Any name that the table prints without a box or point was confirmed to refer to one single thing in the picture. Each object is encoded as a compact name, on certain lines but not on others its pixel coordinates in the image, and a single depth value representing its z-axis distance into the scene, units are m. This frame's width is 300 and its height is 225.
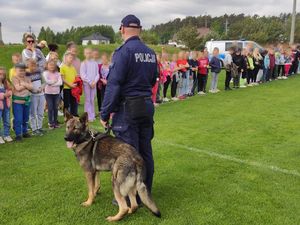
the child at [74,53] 9.65
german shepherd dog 4.25
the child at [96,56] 10.21
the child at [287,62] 20.72
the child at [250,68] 17.10
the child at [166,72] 13.06
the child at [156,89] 11.98
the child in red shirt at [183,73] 13.62
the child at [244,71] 16.73
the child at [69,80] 9.26
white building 78.30
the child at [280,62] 19.95
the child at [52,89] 8.71
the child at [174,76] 13.38
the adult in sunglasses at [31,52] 9.54
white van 30.40
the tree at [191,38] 56.62
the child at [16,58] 9.19
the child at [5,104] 7.56
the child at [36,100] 8.41
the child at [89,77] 9.91
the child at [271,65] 18.70
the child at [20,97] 7.75
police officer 4.24
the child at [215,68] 15.21
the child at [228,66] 15.92
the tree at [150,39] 55.47
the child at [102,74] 10.53
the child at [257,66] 17.62
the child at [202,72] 14.58
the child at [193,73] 14.20
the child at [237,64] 16.33
